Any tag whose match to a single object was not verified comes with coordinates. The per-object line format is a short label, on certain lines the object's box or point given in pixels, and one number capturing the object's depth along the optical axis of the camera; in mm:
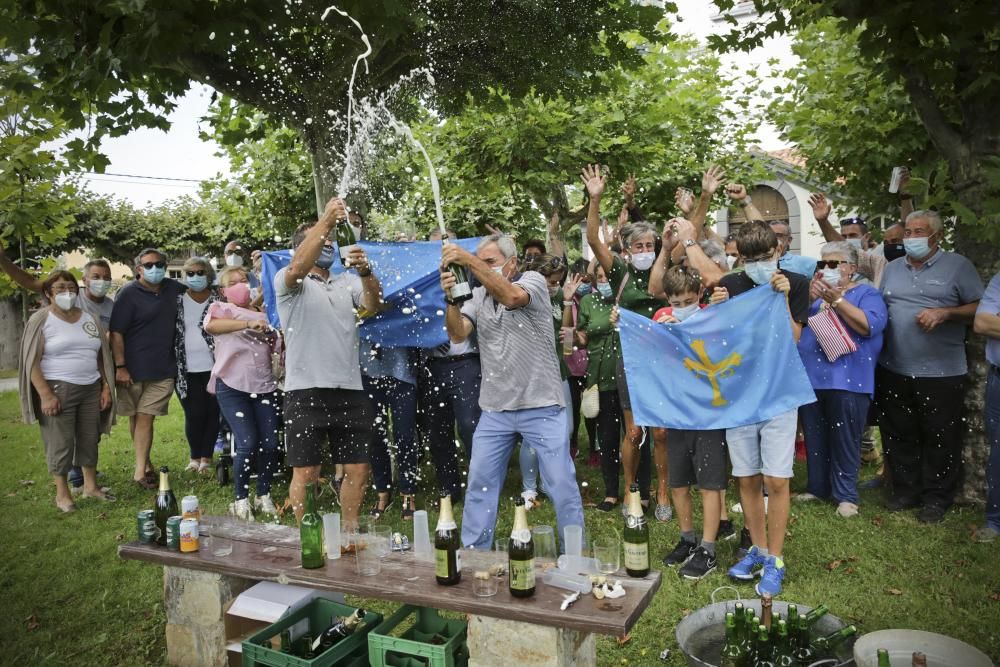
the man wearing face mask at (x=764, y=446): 4281
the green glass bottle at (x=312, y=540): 3400
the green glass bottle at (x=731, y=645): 3137
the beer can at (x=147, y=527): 3881
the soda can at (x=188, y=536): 3713
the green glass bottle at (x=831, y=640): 3137
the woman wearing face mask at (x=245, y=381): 6047
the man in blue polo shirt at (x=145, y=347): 7215
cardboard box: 3518
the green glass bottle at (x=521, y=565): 2965
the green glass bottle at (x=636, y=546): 3139
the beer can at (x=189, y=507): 3826
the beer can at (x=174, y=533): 3773
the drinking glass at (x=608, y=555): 3260
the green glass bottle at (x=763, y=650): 2993
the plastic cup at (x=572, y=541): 3322
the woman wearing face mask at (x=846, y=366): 5590
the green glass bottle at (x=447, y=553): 3115
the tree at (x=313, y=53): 4621
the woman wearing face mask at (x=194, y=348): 7180
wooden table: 2857
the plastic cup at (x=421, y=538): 3580
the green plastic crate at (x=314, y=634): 3140
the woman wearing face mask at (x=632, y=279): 5305
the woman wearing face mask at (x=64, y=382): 6551
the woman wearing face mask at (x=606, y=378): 5887
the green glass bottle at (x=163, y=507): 3982
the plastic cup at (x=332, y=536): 3504
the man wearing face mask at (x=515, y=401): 4250
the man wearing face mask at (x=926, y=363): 5371
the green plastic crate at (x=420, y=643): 3094
